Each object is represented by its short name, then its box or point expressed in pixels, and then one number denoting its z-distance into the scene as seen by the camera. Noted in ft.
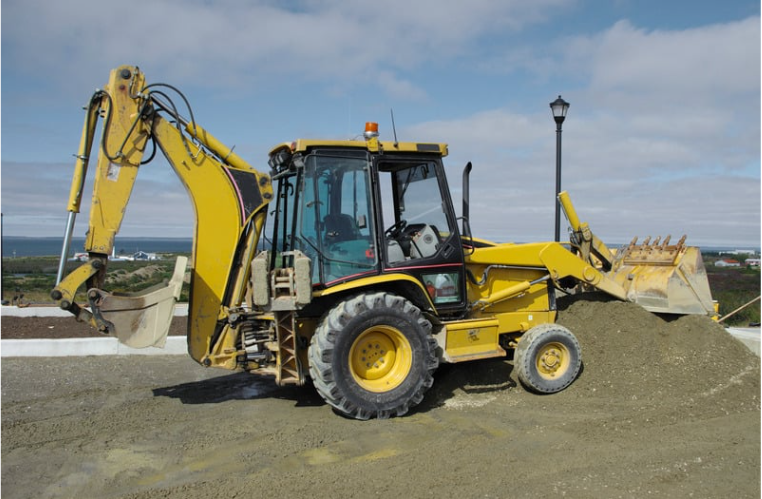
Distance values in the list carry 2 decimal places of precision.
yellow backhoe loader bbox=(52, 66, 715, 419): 19.58
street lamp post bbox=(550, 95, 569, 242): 34.50
